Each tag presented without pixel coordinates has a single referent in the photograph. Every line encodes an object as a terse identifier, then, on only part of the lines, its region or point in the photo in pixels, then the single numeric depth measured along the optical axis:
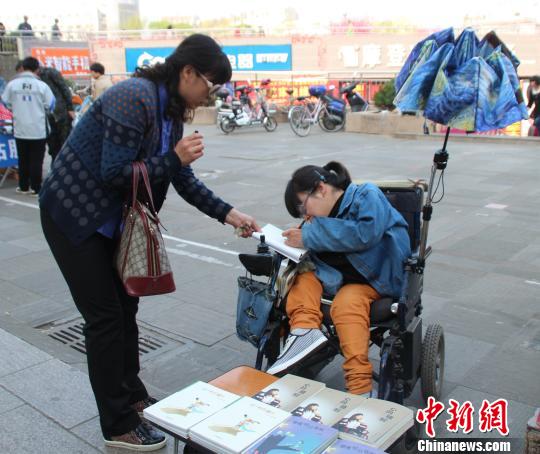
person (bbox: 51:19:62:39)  24.97
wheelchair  2.77
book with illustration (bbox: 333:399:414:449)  2.04
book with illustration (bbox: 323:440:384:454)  1.93
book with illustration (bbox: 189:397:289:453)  1.97
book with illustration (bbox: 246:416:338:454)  1.92
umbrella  2.97
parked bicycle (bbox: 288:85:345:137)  15.18
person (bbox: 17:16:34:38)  21.70
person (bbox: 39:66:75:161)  8.91
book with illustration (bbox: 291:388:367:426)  2.18
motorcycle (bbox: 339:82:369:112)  16.83
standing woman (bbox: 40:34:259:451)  2.36
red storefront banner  20.97
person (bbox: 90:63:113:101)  10.95
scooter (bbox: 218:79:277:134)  15.72
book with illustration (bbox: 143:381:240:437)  2.12
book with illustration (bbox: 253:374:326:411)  2.26
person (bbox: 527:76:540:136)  12.66
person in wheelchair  2.77
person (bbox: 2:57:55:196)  8.00
